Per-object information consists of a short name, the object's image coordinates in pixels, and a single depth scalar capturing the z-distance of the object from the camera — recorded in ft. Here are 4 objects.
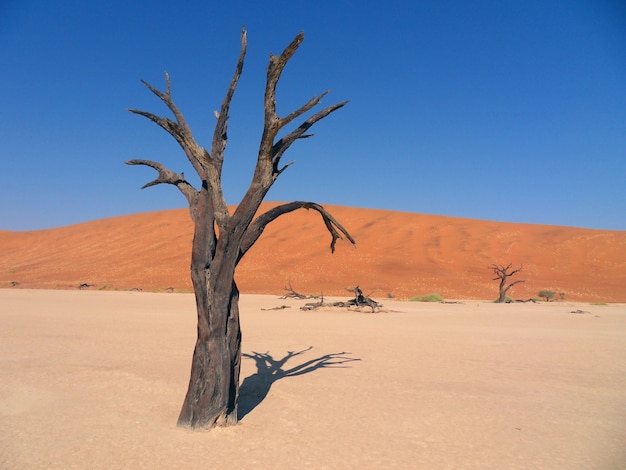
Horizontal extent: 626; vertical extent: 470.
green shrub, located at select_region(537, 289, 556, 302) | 89.37
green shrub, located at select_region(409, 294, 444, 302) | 82.64
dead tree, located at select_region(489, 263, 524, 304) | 77.77
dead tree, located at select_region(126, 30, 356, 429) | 16.15
